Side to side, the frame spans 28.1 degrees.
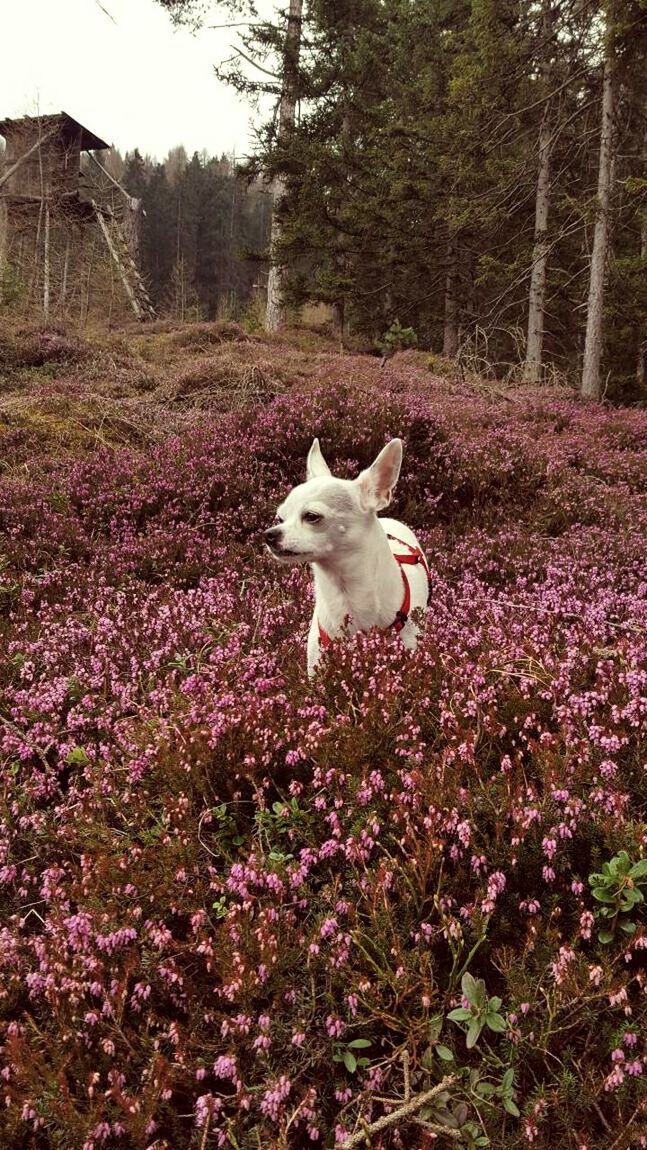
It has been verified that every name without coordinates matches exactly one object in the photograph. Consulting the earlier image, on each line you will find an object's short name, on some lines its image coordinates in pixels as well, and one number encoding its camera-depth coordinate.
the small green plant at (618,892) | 0.99
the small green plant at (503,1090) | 0.89
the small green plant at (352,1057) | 0.97
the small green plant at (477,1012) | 0.95
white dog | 1.29
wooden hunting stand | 21.14
